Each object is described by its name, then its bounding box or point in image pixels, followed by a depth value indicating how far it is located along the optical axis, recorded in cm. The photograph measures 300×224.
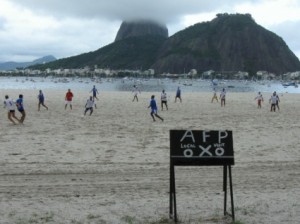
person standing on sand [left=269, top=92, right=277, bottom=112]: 2777
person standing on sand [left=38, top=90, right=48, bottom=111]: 2569
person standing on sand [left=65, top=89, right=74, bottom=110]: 2645
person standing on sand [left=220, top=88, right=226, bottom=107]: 3180
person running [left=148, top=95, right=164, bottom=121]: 2058
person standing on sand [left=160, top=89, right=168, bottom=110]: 2640
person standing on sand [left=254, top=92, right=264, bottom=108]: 3070
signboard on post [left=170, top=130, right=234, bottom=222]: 645
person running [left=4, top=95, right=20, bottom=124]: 1844
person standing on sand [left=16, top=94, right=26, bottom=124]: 1852
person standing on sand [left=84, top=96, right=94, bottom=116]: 2287
